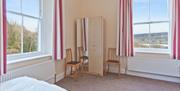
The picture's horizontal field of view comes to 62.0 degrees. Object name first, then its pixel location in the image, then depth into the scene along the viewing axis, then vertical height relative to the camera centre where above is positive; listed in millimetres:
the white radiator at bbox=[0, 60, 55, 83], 2164 -465
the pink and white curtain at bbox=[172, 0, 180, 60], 3182 +349
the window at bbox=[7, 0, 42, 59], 2486 +312
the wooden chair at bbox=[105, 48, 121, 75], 4146 -354
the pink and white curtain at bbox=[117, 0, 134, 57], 3816 +368
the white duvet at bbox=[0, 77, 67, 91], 1360 -404
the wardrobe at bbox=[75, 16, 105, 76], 4047 +100
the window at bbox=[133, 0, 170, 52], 3650 +465
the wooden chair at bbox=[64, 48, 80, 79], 3645 -481
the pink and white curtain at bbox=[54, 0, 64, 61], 3201 +276
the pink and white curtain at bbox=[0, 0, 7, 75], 1976 +56
